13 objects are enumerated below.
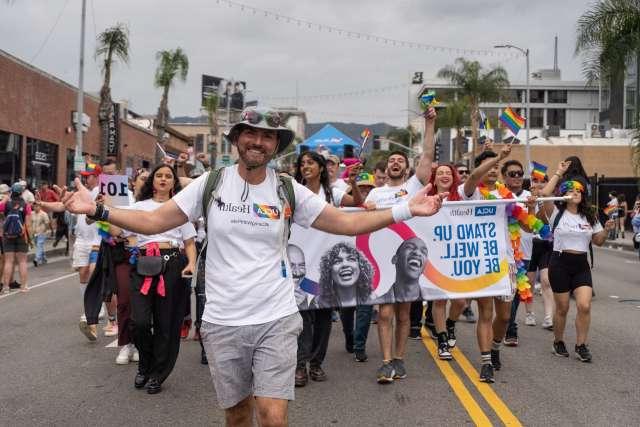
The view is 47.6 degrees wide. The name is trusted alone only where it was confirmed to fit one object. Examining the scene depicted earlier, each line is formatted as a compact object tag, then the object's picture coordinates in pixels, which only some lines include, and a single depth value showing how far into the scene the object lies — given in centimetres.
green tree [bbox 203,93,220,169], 6347
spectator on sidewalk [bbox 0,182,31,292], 1260
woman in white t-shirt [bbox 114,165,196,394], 624
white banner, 694
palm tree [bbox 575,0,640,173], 2167
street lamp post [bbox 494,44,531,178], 3853
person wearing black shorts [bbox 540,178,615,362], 723
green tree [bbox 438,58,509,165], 5206
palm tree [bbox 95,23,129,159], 2972
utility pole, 2714
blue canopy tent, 1942
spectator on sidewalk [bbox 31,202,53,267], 1548
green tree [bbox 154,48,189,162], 3981
